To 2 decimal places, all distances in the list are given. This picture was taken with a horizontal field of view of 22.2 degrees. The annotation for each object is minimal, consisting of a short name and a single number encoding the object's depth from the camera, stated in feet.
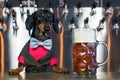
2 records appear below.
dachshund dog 3.45
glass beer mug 2.73
